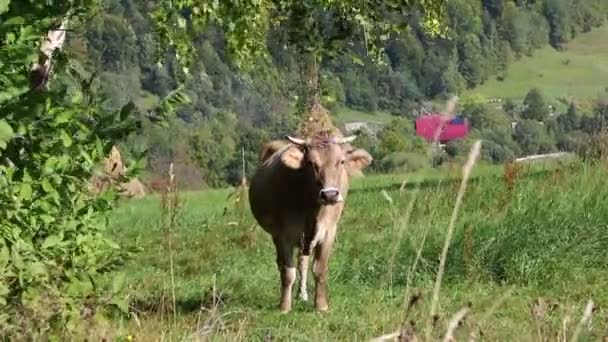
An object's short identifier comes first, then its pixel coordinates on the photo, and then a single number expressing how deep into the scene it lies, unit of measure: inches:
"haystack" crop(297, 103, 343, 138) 859.4
